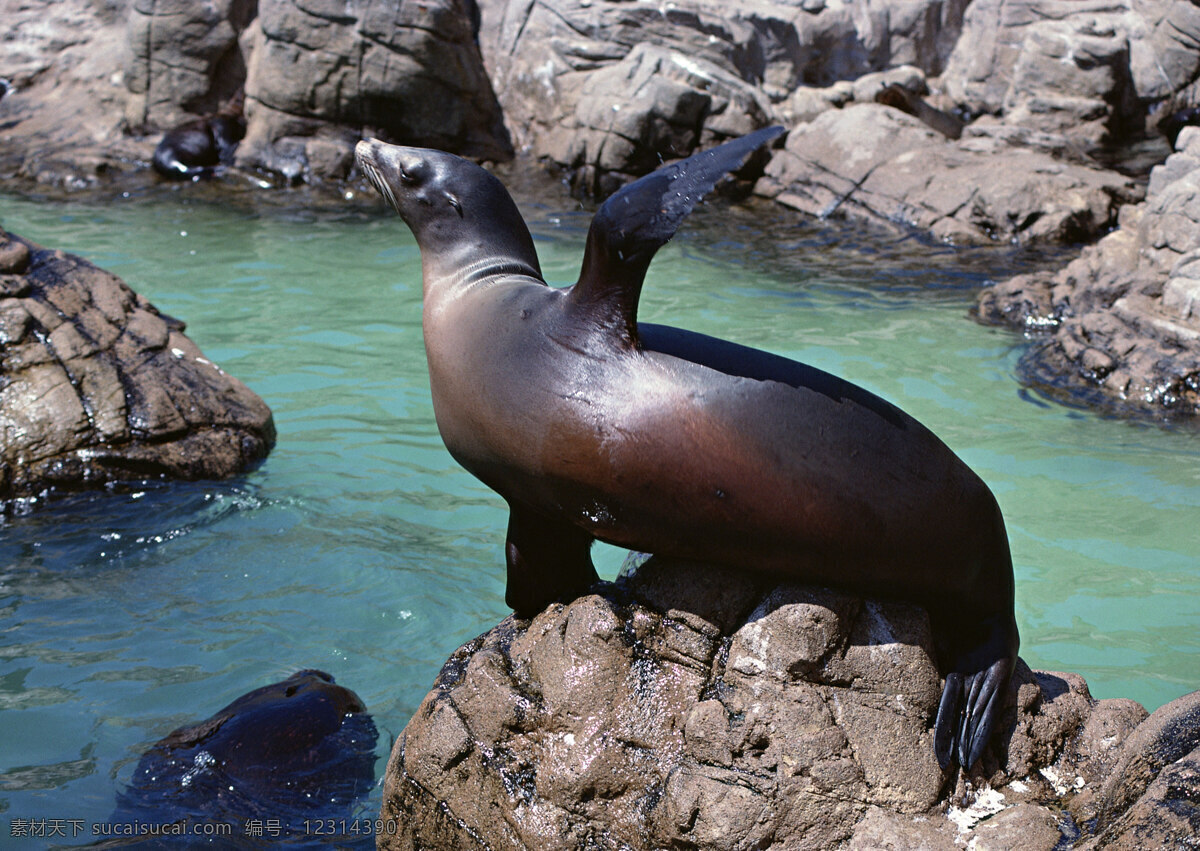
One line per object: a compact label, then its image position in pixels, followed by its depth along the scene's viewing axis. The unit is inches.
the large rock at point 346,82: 525.3
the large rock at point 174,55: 560.4
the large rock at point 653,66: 496.7
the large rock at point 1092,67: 550.3
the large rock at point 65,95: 522.3
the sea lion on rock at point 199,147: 517.3
